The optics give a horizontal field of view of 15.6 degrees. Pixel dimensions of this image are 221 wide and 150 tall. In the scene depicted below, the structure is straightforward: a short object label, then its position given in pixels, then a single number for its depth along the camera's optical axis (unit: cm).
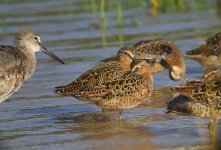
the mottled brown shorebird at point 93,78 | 1137
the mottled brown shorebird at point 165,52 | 1402
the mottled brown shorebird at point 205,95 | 1014
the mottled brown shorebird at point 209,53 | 1491
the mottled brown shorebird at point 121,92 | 1116
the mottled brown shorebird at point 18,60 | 1148
